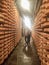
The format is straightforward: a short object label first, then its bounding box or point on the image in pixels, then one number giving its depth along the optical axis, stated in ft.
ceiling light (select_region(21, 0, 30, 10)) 13.36
